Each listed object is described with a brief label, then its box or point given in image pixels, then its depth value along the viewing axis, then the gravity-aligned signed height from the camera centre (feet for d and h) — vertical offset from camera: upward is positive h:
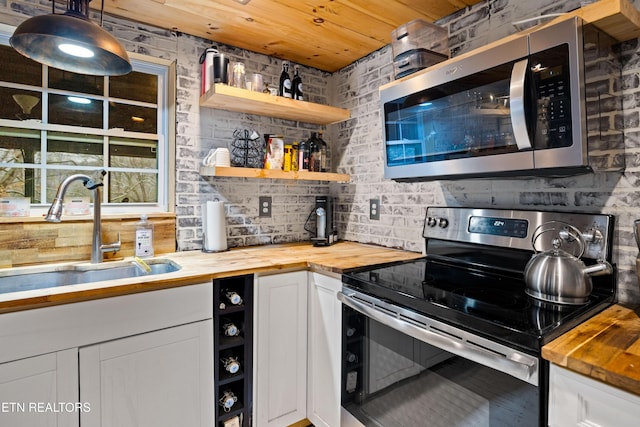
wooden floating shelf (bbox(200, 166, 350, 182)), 6.26 +0.89
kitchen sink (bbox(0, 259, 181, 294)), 5.02 -0.85
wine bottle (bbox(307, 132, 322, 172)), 7.79 +1.46
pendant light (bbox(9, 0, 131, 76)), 3.59 +2.00
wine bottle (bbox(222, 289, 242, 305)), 5.18 -1.19
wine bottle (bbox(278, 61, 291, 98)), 7.16 +2.83
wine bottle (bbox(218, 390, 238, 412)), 5.23 -2.77
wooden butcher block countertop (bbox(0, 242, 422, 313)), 3.85 -0.73
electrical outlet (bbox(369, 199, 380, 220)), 7.47 +0.21
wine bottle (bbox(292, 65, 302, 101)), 7.26 +2.76
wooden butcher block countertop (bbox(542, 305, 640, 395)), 2.43 -1.06
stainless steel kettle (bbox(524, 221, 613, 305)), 3.61 -0.63
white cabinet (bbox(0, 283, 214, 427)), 3.76 -1.73
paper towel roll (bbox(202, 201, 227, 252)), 6.61 -0.17
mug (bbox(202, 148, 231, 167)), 6.50 +1.17
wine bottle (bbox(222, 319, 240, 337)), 5.27 -1.69
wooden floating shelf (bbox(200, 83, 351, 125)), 6.16 +2.26
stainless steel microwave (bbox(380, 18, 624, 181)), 3.52 +1.30
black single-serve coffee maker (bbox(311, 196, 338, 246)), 7.58 -0.10
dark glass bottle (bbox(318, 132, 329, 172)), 7.90 +1.54
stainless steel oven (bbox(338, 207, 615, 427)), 3.06 -1.10
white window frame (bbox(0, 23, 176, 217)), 6.38 +1.59
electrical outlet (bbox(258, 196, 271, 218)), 7.67 +0.27
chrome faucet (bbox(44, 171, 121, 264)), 5.51 -0.07
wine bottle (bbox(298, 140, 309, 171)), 7.61 +1.39
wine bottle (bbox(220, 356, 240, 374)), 5.21 -2.21
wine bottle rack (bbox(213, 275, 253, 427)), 5.14 -1.96
